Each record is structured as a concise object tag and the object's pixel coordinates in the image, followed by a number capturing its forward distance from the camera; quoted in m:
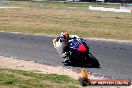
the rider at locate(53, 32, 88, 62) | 15.35
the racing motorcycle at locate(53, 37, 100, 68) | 15.47
